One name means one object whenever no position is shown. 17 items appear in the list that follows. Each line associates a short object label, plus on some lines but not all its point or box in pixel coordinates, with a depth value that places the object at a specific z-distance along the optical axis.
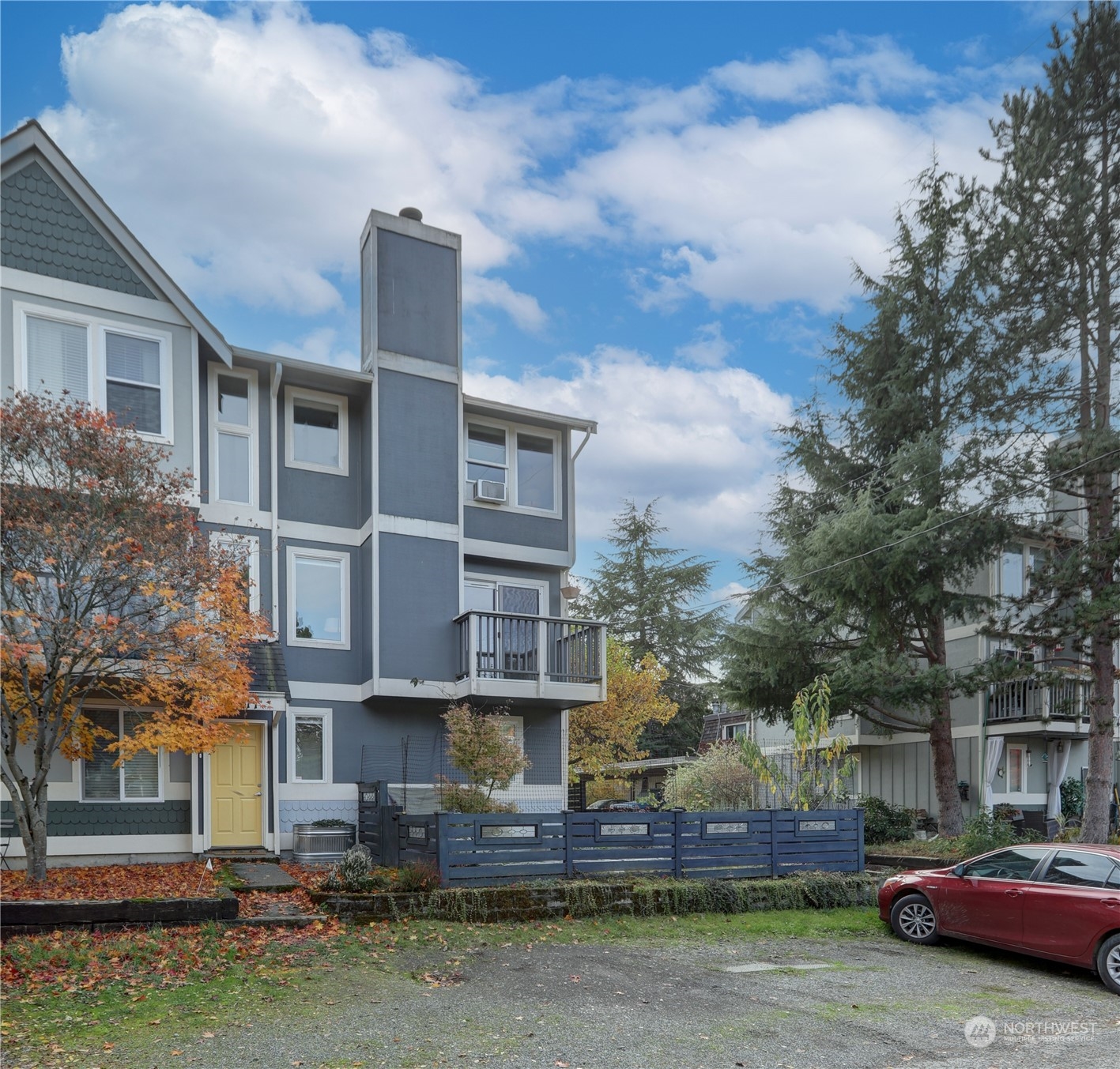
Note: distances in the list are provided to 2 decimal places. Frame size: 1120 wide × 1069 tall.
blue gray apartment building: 16.44
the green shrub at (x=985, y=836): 19.42
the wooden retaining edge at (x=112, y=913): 10.89
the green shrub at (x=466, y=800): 15.41
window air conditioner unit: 20.36
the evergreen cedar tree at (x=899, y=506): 21.36
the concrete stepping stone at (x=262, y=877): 13.65
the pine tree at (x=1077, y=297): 19.45
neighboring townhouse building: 26.34
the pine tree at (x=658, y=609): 45.50
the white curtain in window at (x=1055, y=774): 27.88
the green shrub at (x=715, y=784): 23.92
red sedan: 10.16
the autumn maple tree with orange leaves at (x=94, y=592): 12.58
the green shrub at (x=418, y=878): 13.05
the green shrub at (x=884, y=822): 23.06
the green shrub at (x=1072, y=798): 28.02
